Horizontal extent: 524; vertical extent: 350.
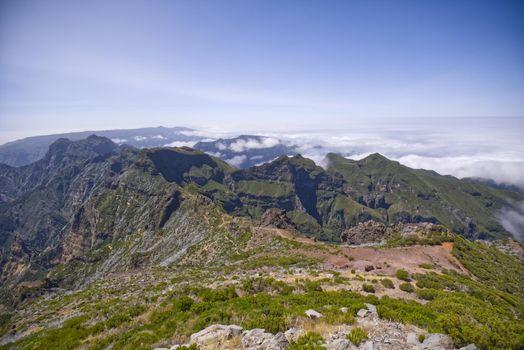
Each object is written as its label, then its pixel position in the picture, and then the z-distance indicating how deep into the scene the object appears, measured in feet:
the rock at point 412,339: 53.64
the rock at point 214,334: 58.13
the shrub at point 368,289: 100.13
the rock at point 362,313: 68.50
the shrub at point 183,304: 84.74
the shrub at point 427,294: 97.87
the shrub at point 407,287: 103.86
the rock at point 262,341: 53.06
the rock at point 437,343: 51.62
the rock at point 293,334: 56.18
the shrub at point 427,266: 147.13
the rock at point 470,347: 49.42
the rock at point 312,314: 66.74
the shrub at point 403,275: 120.44
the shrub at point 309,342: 50.93
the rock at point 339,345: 50.93
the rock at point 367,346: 50.31
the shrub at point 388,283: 107.14
